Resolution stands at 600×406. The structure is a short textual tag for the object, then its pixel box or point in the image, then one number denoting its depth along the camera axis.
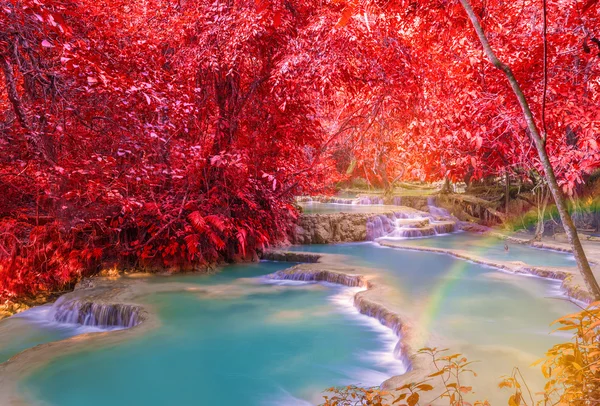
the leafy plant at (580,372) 1.98
